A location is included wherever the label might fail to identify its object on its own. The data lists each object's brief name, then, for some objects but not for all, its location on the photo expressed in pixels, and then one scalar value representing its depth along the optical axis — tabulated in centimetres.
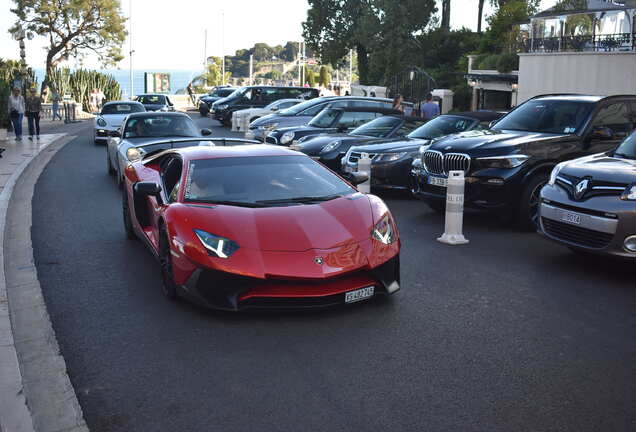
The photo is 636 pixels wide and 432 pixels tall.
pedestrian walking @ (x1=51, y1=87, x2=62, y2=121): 4112
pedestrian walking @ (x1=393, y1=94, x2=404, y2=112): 2355
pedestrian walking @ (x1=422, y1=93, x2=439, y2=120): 2330
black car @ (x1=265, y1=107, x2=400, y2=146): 1925
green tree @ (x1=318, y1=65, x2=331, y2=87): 8168
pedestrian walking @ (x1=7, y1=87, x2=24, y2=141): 2547
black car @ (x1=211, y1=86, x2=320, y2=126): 3650
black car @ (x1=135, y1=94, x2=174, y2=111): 4088
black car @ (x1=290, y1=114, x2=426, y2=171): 1566
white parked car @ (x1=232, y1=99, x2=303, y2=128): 3194
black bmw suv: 1055
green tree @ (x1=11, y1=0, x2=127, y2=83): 5628
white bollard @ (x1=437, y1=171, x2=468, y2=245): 979
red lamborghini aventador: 618
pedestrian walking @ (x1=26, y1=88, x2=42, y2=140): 2667
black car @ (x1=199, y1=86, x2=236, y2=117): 4598
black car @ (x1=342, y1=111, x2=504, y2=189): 1369
